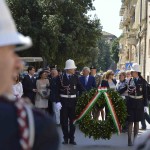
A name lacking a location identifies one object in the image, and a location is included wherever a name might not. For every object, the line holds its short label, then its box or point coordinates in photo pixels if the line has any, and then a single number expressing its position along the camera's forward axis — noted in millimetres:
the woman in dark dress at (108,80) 13068
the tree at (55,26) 32750
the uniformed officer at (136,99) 10625
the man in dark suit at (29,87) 12484
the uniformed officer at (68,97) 10703
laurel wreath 10500
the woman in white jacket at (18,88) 10810
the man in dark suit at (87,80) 13219
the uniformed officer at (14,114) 1656
